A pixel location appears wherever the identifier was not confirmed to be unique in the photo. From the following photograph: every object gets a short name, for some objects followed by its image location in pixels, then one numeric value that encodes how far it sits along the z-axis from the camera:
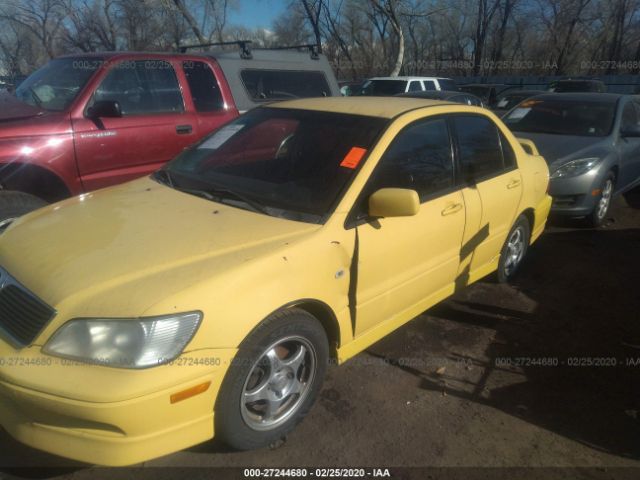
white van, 14.19
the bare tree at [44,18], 33.75
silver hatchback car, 5.61
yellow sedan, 1.90
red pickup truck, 3.94
